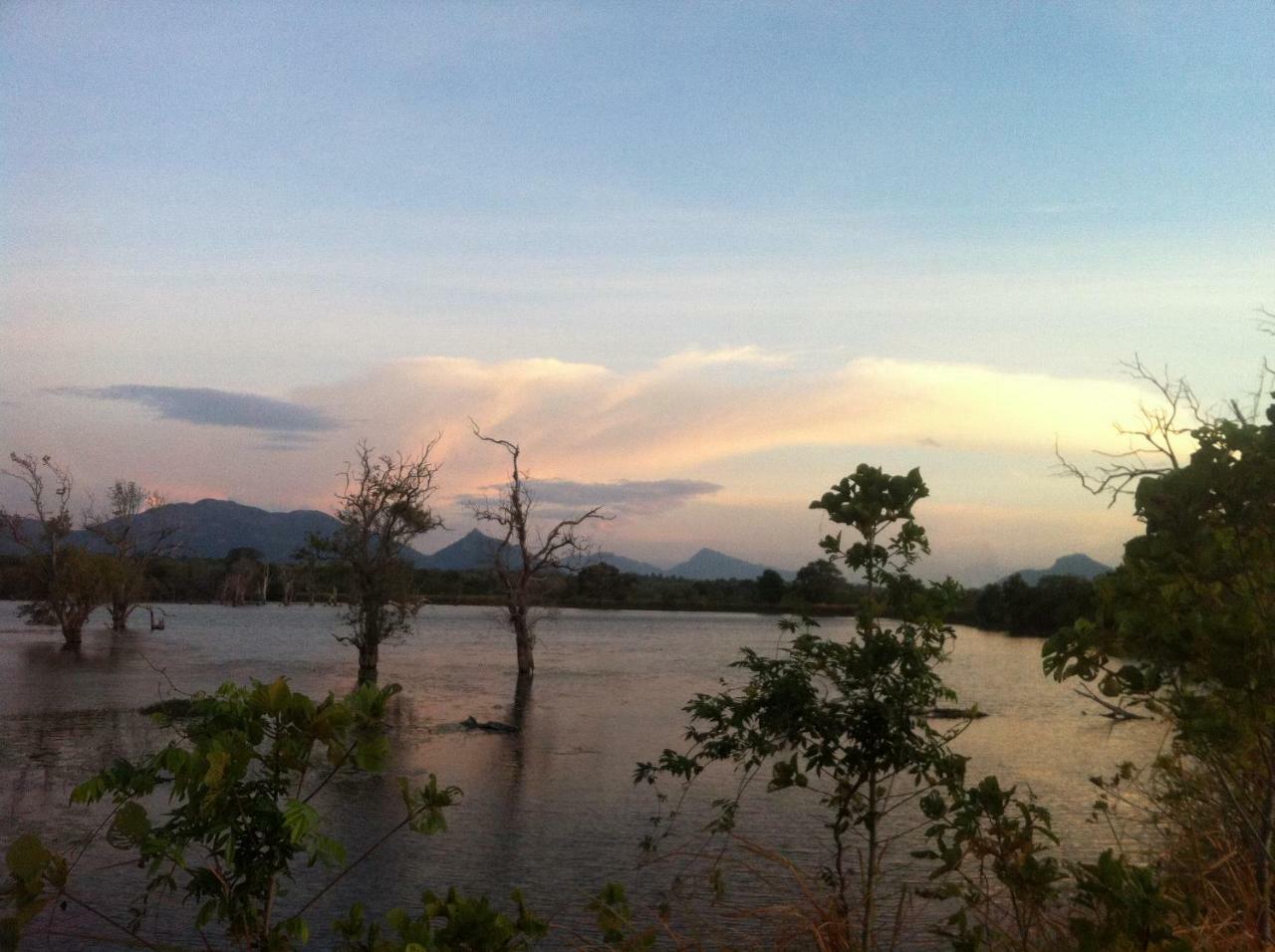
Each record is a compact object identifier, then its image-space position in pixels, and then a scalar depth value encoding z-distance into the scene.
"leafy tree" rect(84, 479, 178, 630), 49.00
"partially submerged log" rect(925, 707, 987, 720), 28.72
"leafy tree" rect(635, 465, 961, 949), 6.19
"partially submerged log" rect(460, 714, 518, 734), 25.19
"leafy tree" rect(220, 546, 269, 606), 106.19
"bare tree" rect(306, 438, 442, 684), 33.84
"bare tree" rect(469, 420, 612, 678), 36.81
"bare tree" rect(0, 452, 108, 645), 44.97
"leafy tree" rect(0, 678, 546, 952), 3.52
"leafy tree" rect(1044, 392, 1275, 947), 4.43
